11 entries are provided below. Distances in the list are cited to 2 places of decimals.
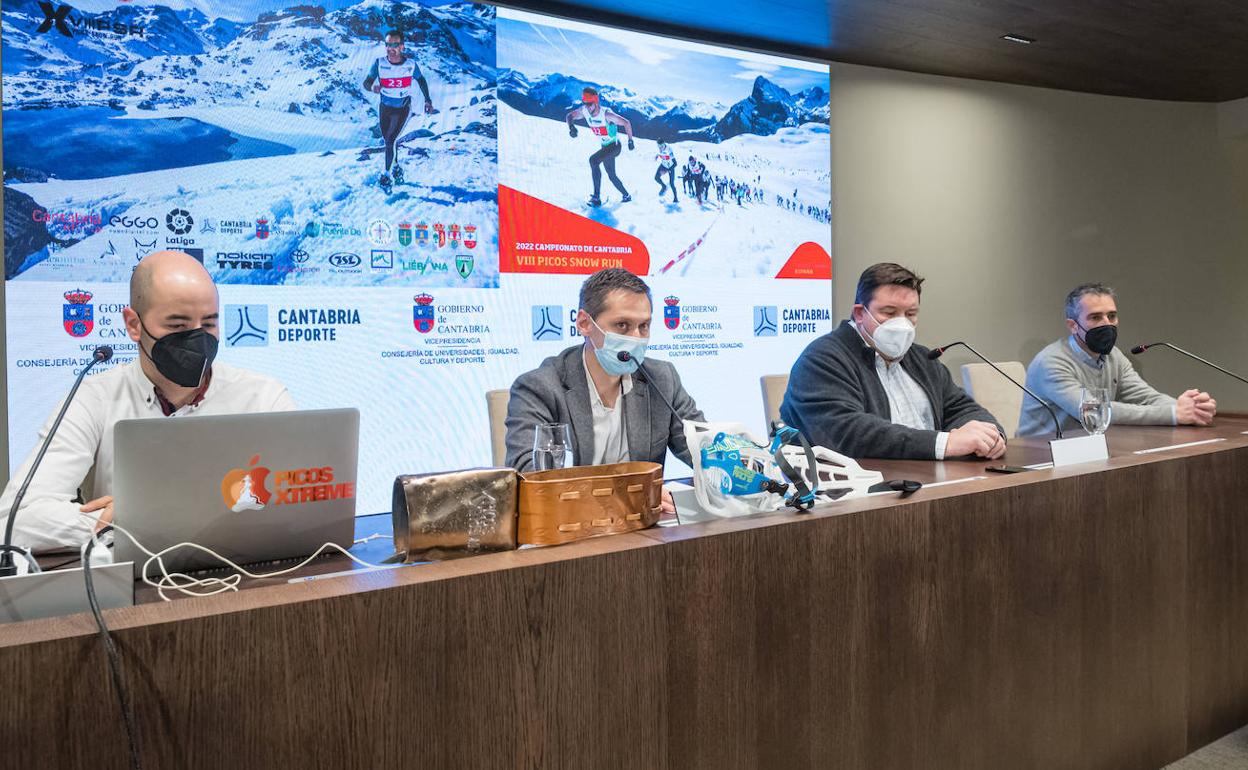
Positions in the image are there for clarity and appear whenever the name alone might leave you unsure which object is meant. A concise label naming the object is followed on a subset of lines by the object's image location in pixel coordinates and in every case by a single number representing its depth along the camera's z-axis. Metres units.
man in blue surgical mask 2.20
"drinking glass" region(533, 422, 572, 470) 1.41
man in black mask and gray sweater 3.32
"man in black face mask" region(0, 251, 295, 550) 1.79
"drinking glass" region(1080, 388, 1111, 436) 2.21
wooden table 0.91
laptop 1.14
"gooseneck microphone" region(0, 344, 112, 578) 1.06
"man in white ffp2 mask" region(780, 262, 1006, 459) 2.44
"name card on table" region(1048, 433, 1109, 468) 1.93
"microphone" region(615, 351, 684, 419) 2.31
